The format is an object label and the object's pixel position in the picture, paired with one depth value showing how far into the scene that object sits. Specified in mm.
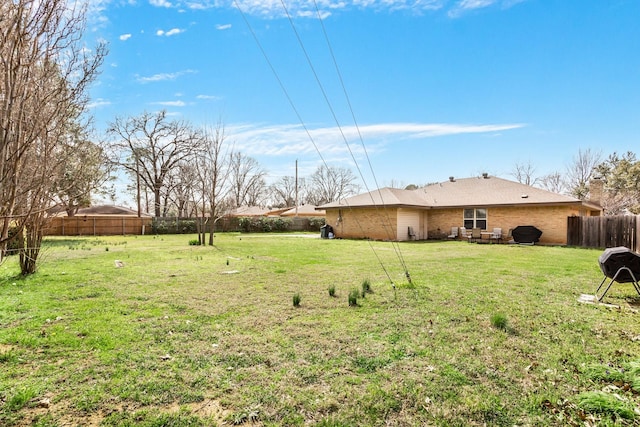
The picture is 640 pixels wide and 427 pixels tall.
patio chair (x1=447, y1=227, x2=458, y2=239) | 20969
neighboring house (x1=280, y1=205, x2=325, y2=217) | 41041
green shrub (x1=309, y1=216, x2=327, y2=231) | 33094
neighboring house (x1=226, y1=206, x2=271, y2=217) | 41381
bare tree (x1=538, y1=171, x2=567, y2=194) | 38625
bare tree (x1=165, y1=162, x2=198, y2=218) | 30516
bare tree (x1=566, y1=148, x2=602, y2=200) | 35125
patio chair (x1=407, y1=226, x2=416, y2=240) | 21281
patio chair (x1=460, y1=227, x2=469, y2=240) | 20431
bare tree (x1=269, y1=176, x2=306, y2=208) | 59625
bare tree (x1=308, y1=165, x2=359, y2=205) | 54844
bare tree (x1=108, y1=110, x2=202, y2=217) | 32906
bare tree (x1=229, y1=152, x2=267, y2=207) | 48719
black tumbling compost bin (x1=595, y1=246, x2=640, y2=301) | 5805
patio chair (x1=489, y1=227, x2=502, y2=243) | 19109
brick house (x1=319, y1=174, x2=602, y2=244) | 18184
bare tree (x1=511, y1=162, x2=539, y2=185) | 40469
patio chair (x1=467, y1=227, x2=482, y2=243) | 19270
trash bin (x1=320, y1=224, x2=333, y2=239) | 23641
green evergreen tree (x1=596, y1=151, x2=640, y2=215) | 28312
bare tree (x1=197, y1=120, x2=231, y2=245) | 16906
